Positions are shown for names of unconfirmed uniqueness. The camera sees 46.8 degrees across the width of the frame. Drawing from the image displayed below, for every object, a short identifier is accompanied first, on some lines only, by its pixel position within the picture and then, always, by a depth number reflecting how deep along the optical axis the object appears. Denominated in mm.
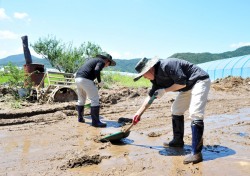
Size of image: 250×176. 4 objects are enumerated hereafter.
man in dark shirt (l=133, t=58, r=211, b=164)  4023
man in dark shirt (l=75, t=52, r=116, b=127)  6812
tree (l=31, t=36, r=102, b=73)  17781
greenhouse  24734
